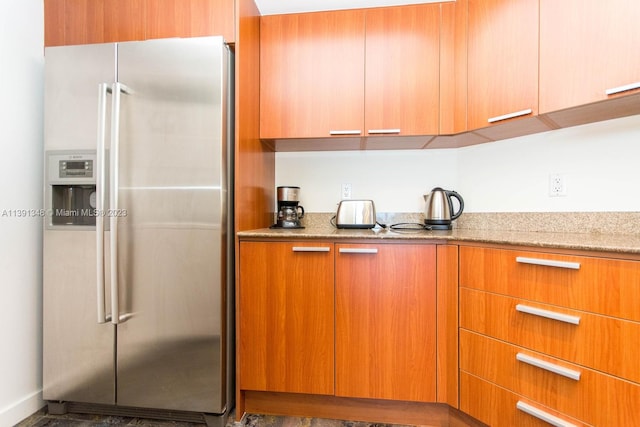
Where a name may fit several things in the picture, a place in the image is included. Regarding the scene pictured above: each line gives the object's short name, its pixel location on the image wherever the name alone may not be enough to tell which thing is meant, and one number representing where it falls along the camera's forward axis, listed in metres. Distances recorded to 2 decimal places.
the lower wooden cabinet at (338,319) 1.37
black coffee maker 1.78
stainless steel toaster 1.76
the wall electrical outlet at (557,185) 1.55
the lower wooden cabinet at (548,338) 0.93
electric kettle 1.75
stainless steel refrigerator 1.37
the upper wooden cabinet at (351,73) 1.65
